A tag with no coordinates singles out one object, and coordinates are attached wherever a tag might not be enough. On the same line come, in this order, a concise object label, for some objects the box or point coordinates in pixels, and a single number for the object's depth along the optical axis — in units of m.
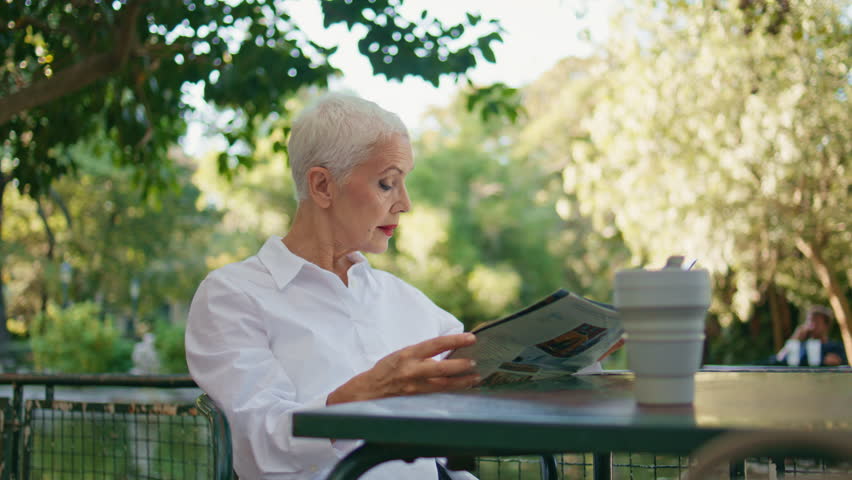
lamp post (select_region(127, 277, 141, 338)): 28.78
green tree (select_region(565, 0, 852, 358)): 10.09
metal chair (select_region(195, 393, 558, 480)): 1.53
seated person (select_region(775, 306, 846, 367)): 8.89
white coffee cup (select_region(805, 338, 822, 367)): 8.83
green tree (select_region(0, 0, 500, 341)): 4.43
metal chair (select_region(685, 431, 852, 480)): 0.76
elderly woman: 1.56
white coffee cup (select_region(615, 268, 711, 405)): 0.97
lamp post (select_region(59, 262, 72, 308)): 25.01
